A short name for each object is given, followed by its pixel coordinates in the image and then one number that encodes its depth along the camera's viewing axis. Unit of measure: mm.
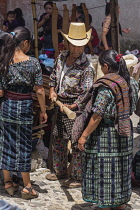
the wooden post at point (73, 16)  14826
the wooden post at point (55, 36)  14867
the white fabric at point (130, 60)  16159
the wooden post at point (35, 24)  13055
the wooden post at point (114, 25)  11031
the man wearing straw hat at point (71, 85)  9633
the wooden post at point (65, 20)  14266
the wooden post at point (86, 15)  14703
